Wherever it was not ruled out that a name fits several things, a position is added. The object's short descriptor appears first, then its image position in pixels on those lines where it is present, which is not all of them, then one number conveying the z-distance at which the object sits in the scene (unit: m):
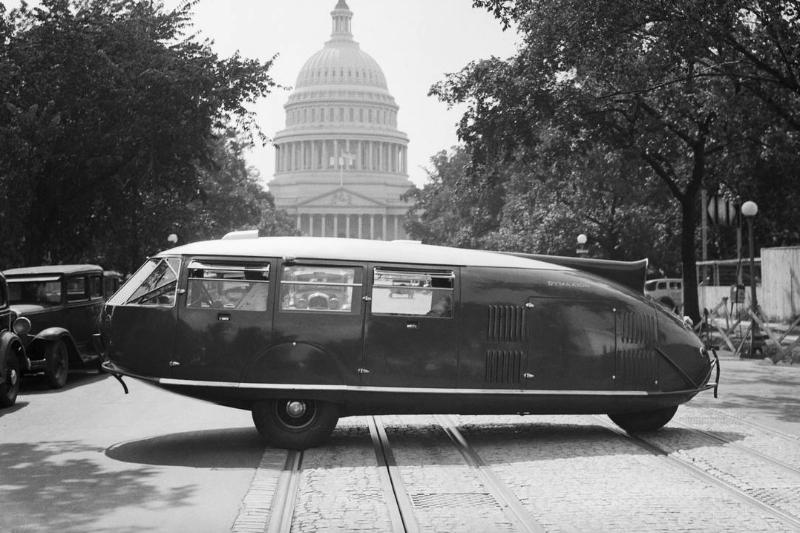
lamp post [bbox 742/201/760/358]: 27.27
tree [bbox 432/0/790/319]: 21.50
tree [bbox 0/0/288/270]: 31.47
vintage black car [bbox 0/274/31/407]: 15.09
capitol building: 167.62
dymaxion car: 11.49
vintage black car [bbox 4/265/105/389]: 18.70
